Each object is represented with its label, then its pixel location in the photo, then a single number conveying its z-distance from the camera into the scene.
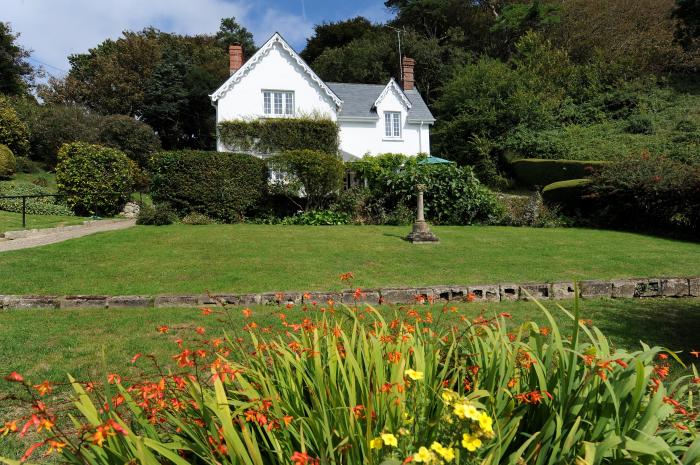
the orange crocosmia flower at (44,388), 1.88
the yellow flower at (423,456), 1.43
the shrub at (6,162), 20.92
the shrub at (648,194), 13.91
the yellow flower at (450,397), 1.77
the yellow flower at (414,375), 1.88
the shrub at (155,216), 15.12
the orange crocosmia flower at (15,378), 1.62
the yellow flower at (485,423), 1.54
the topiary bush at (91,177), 17.33
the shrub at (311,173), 17.02
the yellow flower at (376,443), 1.64
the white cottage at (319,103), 22.30
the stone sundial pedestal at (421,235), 12.20
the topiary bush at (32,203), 17.41
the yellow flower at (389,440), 1.55
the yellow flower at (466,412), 1.52
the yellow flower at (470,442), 1.55
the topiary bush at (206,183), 16.14
